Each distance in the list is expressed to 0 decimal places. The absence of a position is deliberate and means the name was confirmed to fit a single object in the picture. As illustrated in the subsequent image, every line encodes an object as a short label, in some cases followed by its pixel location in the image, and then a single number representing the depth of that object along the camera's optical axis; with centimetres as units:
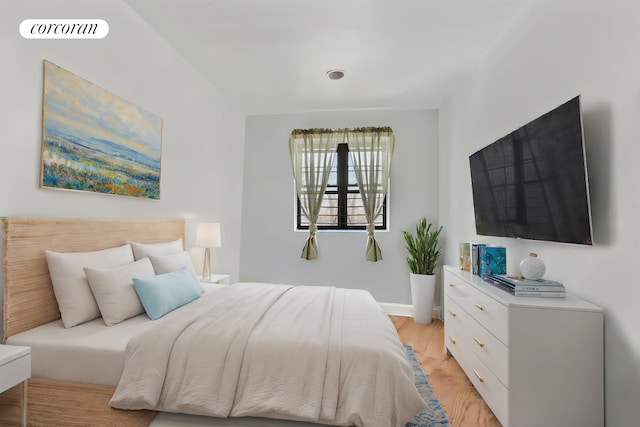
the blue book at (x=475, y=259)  242
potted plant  365
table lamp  305
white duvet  138
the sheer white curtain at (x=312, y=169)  420
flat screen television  153
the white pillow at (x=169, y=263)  227
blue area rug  175
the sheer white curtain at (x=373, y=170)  409
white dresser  149
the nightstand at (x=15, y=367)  119
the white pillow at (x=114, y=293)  179
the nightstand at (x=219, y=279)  309
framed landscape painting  179
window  426
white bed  138
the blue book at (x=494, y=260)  228
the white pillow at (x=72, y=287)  174
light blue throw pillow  190
